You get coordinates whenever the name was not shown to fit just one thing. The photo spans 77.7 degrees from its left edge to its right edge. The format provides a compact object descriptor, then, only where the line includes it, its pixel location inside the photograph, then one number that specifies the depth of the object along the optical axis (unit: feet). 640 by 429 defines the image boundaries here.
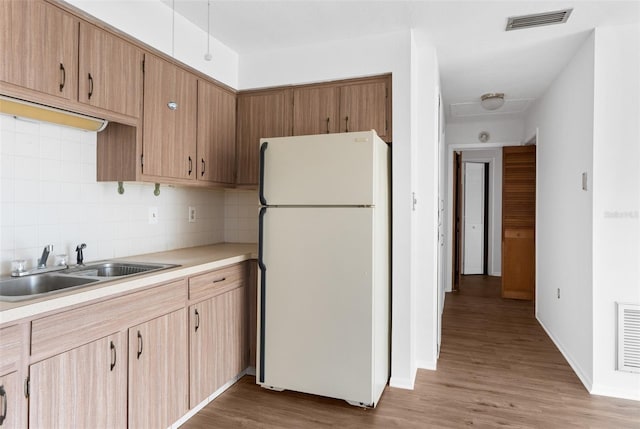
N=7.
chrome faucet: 6.45
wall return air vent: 8.54
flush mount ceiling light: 13.52
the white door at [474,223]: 24.34
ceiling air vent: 8.33
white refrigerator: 7.95
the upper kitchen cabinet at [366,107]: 9.24
